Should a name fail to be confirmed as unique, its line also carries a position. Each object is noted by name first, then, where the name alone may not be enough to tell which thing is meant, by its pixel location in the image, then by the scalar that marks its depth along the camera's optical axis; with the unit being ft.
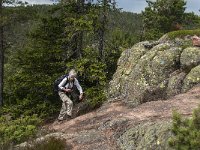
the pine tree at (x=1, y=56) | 75.87
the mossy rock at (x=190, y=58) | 56.70
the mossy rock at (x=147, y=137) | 31.07
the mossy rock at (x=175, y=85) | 53.83
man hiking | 49.16
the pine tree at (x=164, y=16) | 134.10
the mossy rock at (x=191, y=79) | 52.90
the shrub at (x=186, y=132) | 26.40
